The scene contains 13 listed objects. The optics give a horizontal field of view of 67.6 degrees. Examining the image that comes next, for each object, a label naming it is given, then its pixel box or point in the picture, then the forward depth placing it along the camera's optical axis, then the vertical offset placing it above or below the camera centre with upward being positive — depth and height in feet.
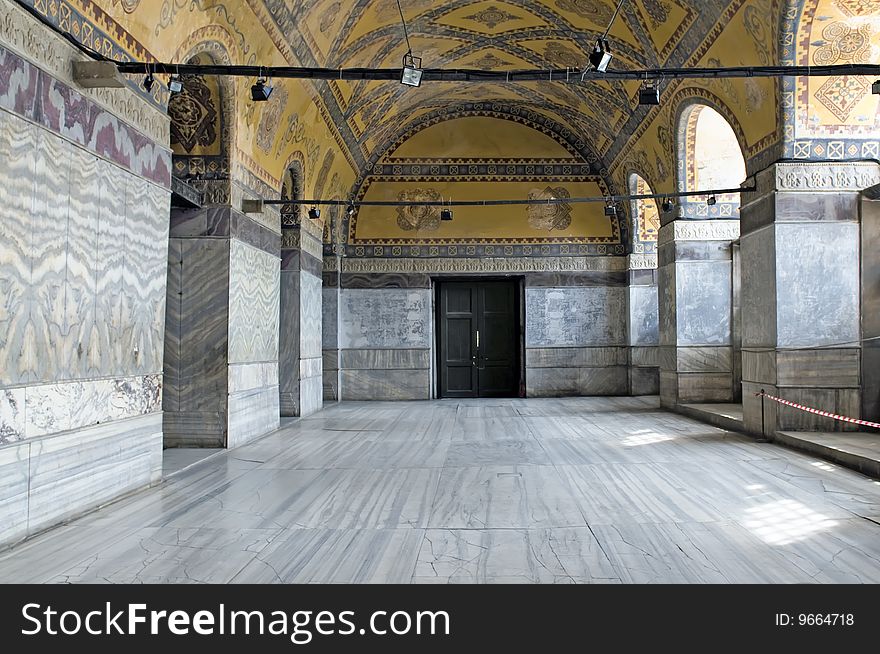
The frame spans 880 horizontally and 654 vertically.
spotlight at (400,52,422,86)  20.18 +8.24
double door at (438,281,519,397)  58.29 -0.20
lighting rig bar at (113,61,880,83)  20.36 +8.62
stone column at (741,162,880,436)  28.53 +2.62
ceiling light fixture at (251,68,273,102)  21.61 +8.33
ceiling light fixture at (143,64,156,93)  20.30 +8.08
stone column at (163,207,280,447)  29.27 +0.46
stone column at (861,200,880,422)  27.99 +1.35
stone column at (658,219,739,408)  42.22 +2.04
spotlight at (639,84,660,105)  23.27 +8.72
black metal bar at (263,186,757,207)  32.32 +7.94
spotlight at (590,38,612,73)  20.40 +8.88
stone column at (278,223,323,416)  42.14 +0.93
